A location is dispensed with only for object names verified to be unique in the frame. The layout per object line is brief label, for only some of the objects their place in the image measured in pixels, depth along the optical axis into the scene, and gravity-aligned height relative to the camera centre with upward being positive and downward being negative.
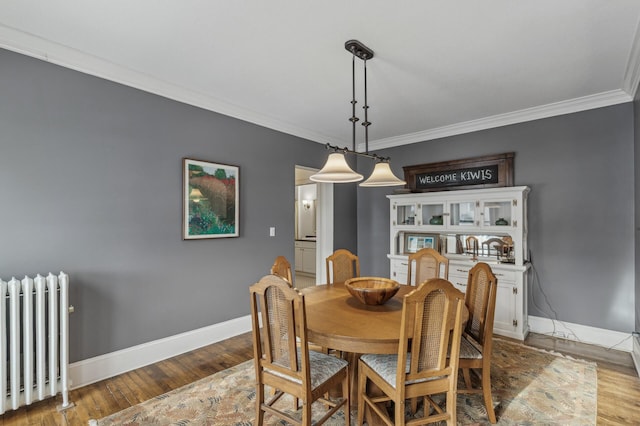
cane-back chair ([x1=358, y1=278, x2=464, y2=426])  1.58 -0.68
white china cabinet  3.49 -0.22
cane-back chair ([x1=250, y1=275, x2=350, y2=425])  1.64 -0.80
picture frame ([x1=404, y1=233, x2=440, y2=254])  4.23 -0.34
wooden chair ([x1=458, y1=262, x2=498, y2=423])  2.02 -0.76
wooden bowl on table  2.15 -0.53
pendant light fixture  2.25 +0.36
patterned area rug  2.06 -1.32
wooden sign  3.82 +0.56
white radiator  2.02 -0.81
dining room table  1.67 -0.63
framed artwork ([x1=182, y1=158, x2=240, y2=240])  3.12 +0.18
